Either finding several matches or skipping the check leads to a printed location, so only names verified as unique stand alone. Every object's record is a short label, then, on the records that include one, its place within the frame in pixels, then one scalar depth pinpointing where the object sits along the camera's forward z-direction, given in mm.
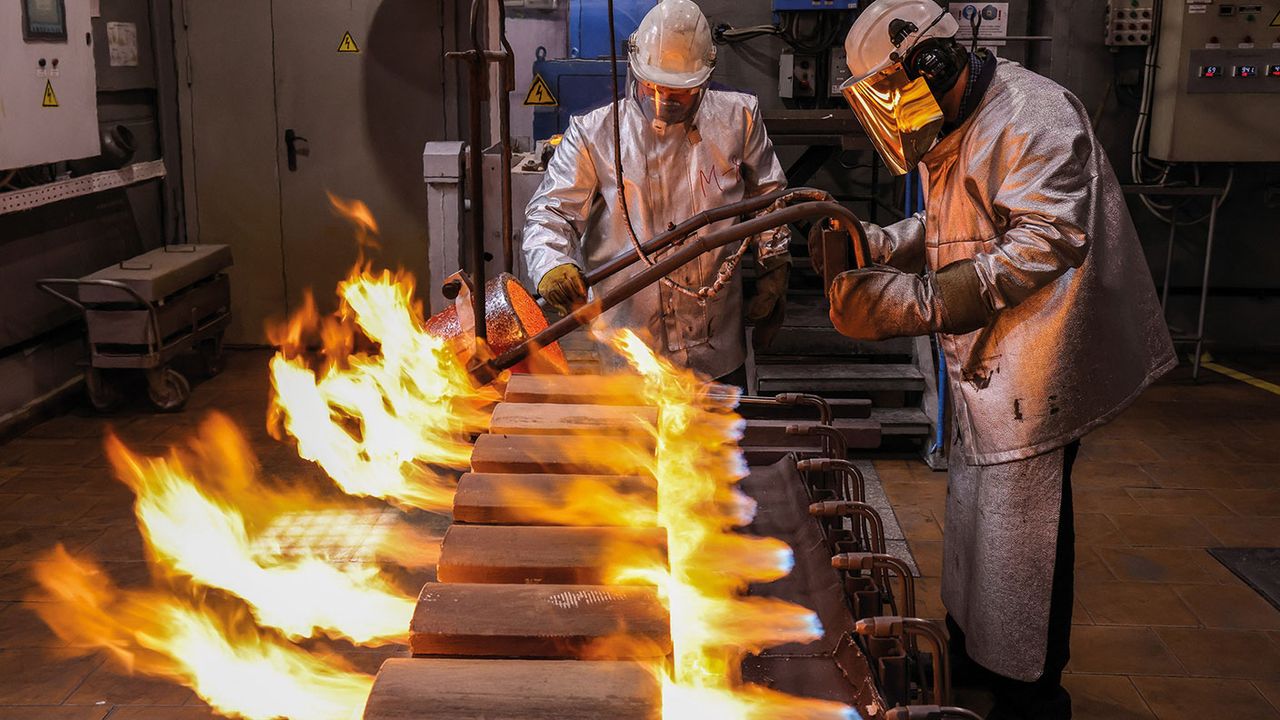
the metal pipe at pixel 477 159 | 1892
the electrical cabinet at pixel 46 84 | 4883
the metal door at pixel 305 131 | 6723
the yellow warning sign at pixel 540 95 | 5295
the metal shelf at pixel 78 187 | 4961
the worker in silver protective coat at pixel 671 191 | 3381
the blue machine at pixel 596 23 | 5652
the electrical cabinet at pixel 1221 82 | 6074
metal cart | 5465
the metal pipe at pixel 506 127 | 2105
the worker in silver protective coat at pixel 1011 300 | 2260
